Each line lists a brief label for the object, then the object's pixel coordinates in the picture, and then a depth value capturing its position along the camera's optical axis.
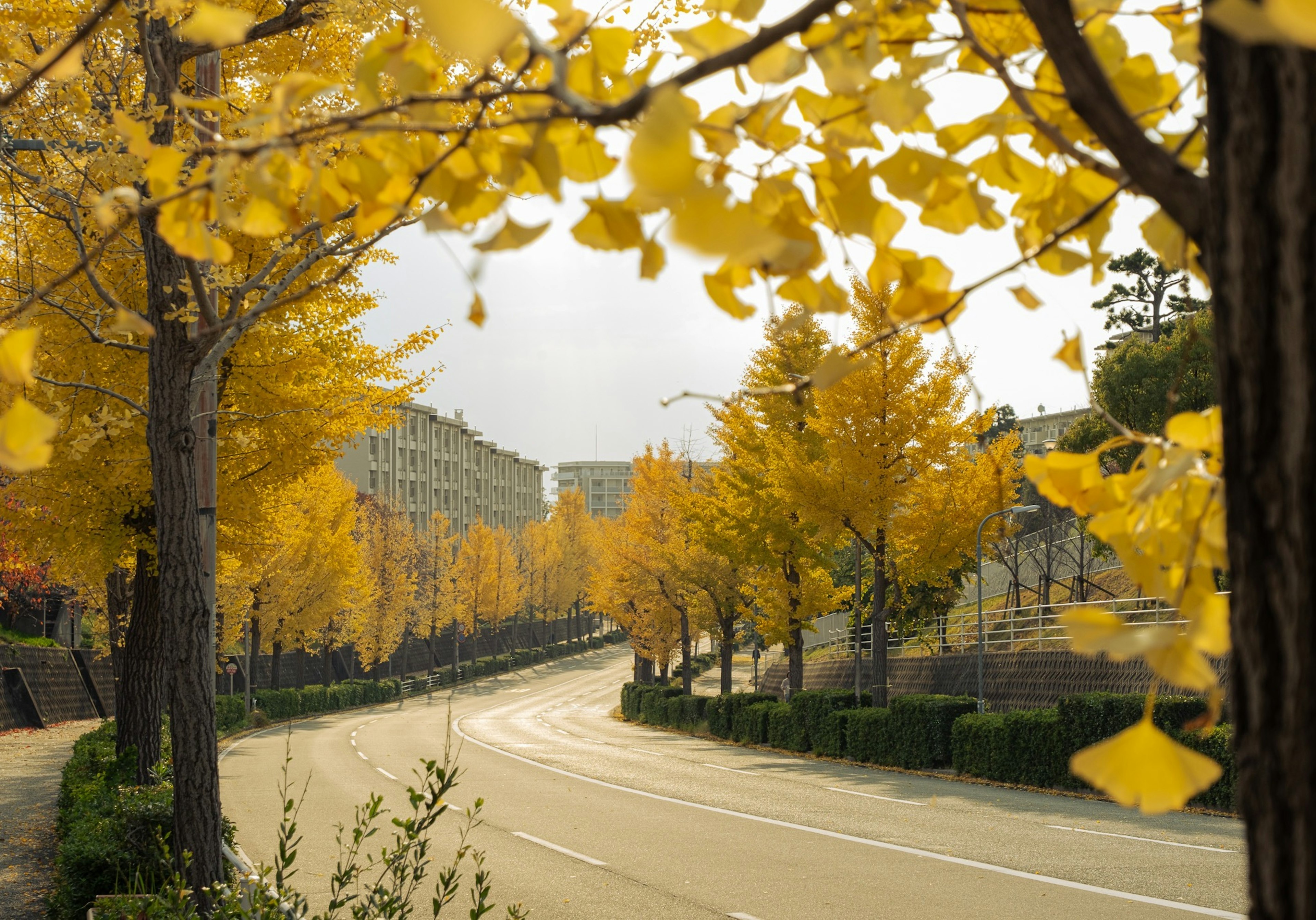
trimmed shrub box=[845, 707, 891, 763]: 20.91
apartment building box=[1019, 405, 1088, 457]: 91.69
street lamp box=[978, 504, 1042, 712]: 20.53
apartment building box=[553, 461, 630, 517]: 191.38
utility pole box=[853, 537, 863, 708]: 23.83
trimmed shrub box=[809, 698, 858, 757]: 22.36
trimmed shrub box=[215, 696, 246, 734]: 30.23
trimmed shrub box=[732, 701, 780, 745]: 26.02
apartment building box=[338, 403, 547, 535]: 85.00
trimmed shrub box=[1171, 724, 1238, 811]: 13.69
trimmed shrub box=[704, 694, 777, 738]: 27.72
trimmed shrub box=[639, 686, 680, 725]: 34.00
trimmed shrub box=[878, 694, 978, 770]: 19.69
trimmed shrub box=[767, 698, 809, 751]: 24.12
